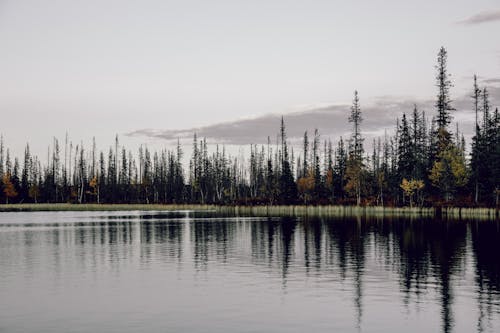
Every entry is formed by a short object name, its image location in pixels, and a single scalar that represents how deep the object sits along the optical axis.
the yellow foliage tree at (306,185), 137.75
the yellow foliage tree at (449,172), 89.77
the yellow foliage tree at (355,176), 103.88
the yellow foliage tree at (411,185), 92.31
